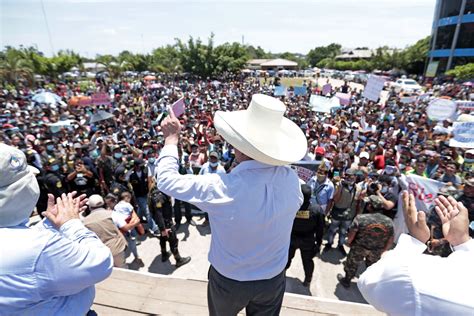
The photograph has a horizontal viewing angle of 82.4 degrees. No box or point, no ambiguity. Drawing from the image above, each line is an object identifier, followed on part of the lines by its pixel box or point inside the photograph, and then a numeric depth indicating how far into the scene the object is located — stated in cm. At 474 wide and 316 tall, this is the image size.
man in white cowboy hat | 154
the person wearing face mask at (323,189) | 503
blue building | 3822
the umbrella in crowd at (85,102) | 1340
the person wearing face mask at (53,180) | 570
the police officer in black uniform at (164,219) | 477
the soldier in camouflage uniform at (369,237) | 381
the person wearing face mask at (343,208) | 502
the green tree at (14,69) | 2637
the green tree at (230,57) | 3812
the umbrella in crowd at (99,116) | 1115
